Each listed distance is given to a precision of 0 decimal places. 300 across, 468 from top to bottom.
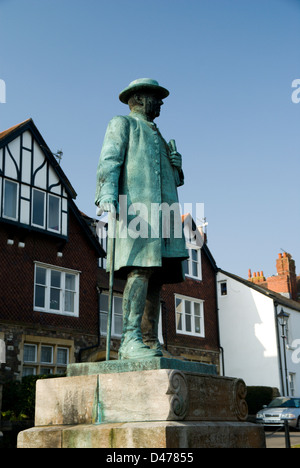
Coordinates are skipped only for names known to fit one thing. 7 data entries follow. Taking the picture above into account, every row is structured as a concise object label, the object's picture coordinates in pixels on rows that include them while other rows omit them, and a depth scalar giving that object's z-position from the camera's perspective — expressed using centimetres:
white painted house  3008
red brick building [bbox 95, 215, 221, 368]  2654
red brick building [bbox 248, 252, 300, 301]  3972
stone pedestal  436
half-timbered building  1962
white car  2206
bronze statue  535
